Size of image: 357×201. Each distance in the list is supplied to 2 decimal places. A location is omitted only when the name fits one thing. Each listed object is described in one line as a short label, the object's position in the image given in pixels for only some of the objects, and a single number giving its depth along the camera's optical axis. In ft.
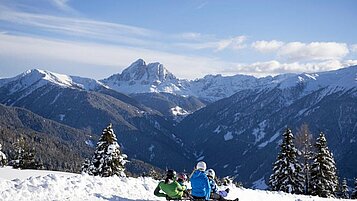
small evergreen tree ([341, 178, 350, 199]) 193.98
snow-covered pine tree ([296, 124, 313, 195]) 155.94
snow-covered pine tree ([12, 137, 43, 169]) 195.69
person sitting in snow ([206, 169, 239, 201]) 59.36
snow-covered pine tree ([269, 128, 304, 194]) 150.00
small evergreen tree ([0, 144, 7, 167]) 187.25
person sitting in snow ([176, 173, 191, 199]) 60.99
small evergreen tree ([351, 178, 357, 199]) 172.00
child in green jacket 59.21
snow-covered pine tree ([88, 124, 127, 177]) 151.84
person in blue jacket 53.52
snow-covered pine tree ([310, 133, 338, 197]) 149.89
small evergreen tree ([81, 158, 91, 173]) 195.46
